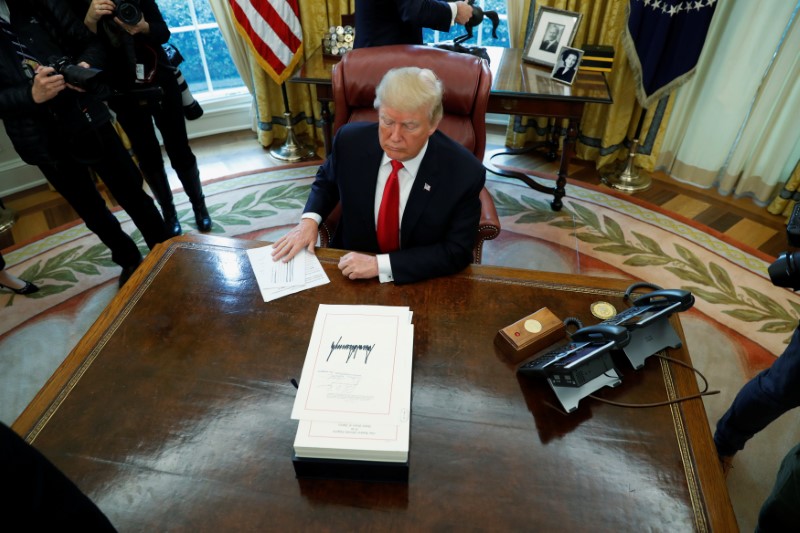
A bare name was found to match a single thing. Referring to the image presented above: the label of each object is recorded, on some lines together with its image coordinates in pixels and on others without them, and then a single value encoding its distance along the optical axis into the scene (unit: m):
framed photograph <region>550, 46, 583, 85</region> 2.61
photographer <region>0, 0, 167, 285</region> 1.83
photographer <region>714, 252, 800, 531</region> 1.14
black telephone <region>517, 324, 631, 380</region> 1.13
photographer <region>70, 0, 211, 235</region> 2.01
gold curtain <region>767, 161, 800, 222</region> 2.91
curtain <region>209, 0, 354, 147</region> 3.32
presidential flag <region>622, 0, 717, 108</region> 2.72
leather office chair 2.02
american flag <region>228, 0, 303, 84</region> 3.12
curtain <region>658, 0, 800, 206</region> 2.80
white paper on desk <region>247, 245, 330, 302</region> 1.45
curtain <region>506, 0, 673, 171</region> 3.04
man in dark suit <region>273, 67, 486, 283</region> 1.47
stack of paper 1.00
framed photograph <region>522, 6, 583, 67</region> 2.72
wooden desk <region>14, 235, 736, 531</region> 0.97
